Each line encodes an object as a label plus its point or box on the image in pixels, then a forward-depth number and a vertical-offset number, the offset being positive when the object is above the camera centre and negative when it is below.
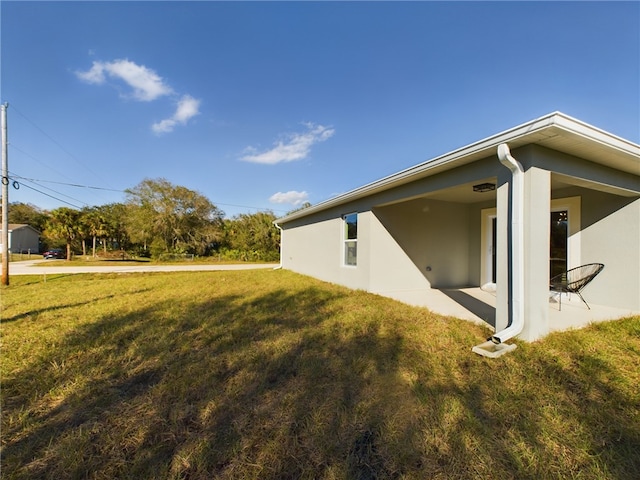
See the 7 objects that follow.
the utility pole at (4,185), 8.81 +1.75
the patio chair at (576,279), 4.64 -0.77
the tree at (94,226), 24.33 +1.12
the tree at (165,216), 24.48 +2.00
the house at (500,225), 3.31 +0.27
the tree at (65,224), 22.33 +1.17
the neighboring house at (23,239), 29.51 -0.11
